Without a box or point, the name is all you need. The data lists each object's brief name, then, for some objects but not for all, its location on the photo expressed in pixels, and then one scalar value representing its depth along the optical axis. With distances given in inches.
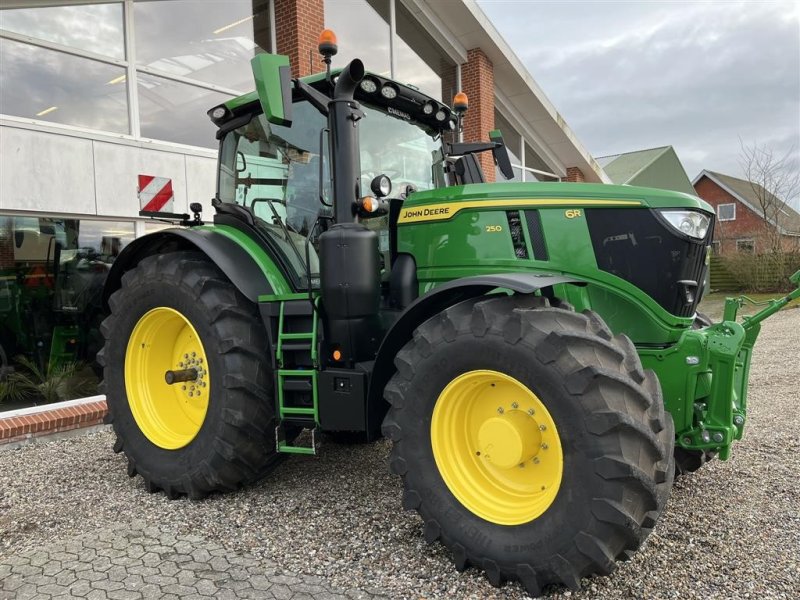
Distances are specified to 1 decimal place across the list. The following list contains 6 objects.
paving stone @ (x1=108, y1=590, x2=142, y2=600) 107.3
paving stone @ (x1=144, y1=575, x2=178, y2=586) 111.6
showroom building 223.6
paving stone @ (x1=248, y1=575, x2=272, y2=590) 108.9
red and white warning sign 249.1
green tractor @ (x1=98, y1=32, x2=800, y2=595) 98.9
